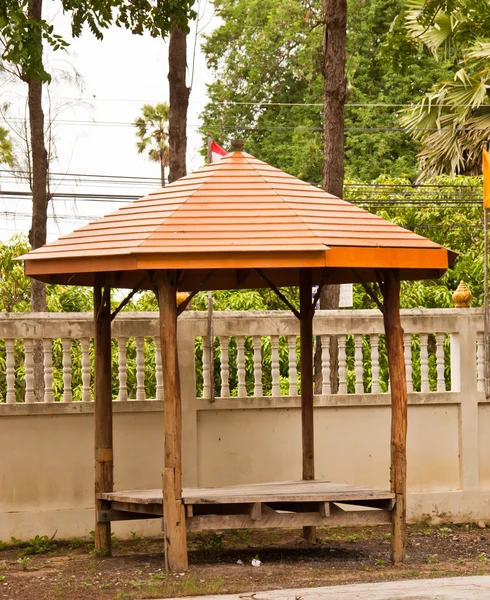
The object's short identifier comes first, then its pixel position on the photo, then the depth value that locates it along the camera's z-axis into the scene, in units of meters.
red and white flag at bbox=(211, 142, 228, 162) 12.41
